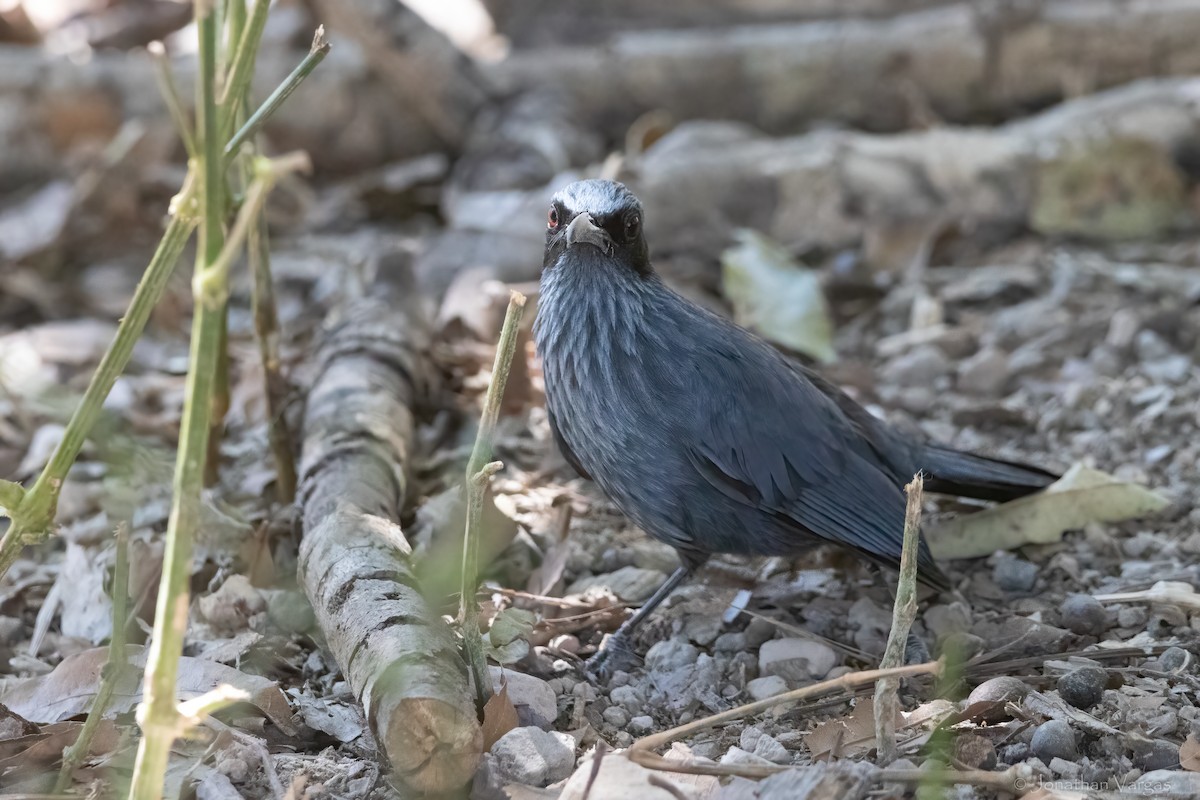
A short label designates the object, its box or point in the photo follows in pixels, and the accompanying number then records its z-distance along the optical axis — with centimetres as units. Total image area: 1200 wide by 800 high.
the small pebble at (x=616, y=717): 544
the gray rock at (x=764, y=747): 482
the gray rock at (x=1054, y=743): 476
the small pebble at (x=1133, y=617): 594
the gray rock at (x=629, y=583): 667
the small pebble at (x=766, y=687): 562
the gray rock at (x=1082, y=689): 518
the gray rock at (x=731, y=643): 611
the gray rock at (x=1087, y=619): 592
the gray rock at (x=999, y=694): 509
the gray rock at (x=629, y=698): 560
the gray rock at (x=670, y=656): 594
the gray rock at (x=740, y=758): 466
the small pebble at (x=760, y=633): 614
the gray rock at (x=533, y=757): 468
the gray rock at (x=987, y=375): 884
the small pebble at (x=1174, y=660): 549
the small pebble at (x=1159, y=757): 469
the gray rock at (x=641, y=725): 537
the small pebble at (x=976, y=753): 468
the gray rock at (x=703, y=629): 623
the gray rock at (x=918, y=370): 909
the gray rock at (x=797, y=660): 582
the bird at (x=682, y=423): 618
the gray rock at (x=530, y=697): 519
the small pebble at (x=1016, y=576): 661
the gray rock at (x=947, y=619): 617
